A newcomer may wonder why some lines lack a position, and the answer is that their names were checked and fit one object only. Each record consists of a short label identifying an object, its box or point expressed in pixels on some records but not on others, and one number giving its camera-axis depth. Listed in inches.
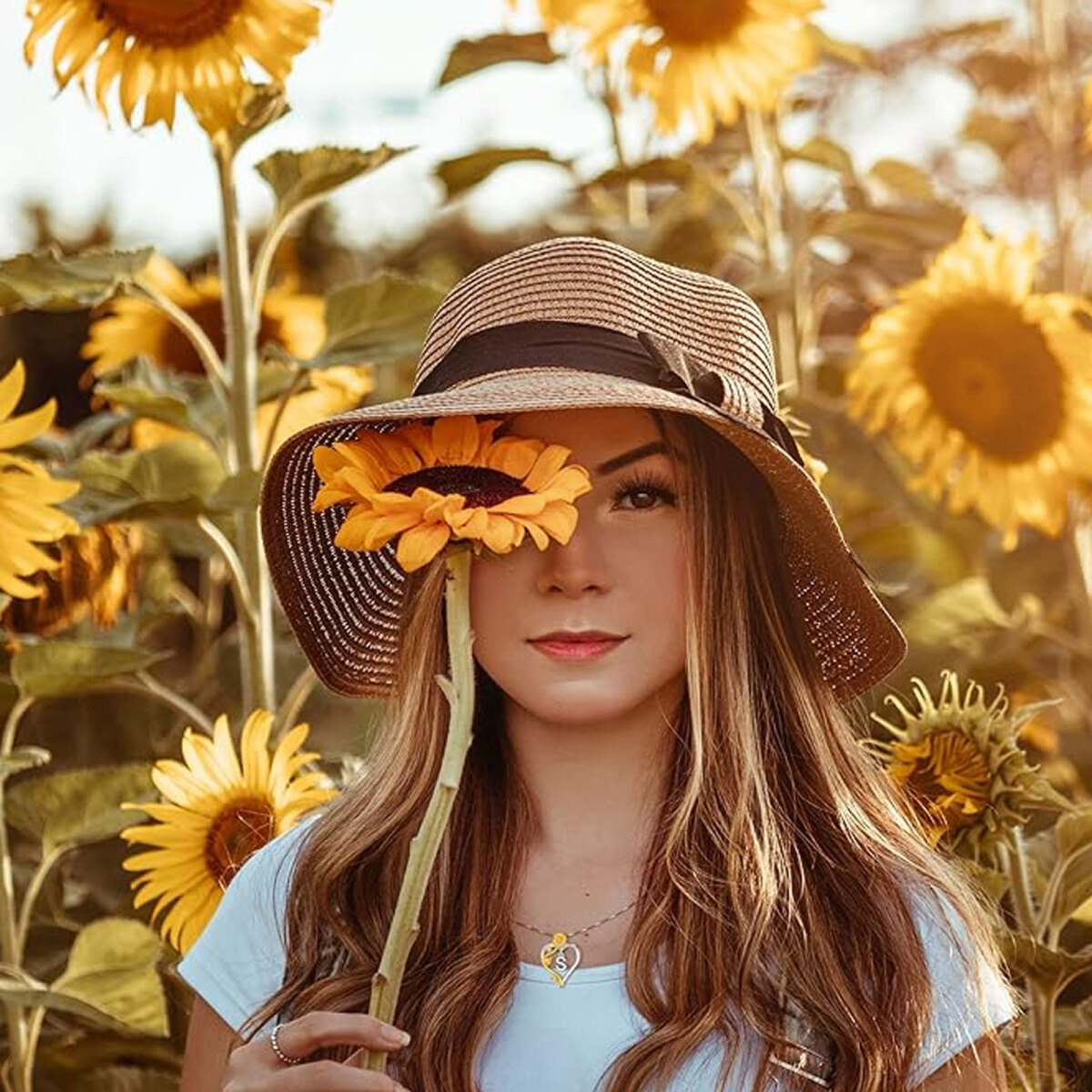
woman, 74.8
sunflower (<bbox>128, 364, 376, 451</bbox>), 122.3
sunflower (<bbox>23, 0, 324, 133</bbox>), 101.0
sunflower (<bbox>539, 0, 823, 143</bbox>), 120.3
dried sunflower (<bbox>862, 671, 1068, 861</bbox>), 84.4
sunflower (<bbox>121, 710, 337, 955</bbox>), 91.7
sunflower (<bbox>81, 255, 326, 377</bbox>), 140.0
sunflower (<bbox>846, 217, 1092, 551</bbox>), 125.4
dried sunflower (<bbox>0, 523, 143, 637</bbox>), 111.7
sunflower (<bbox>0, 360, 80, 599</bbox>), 92.5
